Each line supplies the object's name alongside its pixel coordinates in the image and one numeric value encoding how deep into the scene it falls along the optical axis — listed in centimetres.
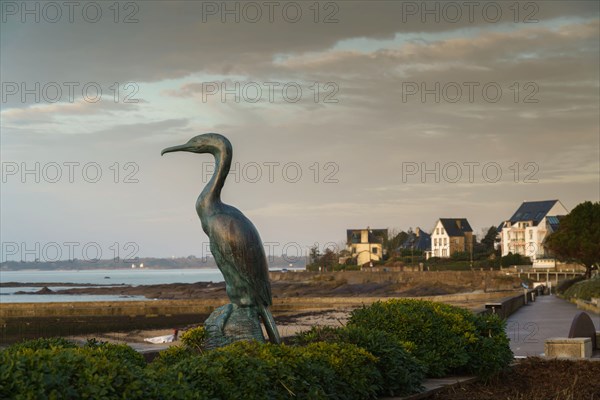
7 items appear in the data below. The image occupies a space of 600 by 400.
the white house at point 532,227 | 13712
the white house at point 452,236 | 15138
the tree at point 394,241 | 17438
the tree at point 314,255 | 17338
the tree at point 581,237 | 8288
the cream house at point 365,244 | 16400
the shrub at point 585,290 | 4669
